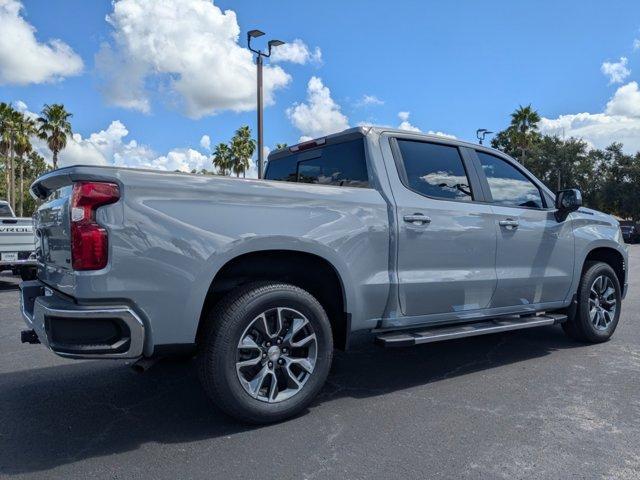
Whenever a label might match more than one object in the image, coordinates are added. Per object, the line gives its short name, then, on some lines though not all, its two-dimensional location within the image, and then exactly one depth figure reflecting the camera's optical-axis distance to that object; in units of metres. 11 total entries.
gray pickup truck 2.83
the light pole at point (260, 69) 13.90
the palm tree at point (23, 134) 39.38
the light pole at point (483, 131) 23.61
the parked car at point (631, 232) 34.75
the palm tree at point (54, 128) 38.00
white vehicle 9.33
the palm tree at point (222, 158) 48.20
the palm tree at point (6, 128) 38.78
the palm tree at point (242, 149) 42.75
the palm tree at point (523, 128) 46.38
